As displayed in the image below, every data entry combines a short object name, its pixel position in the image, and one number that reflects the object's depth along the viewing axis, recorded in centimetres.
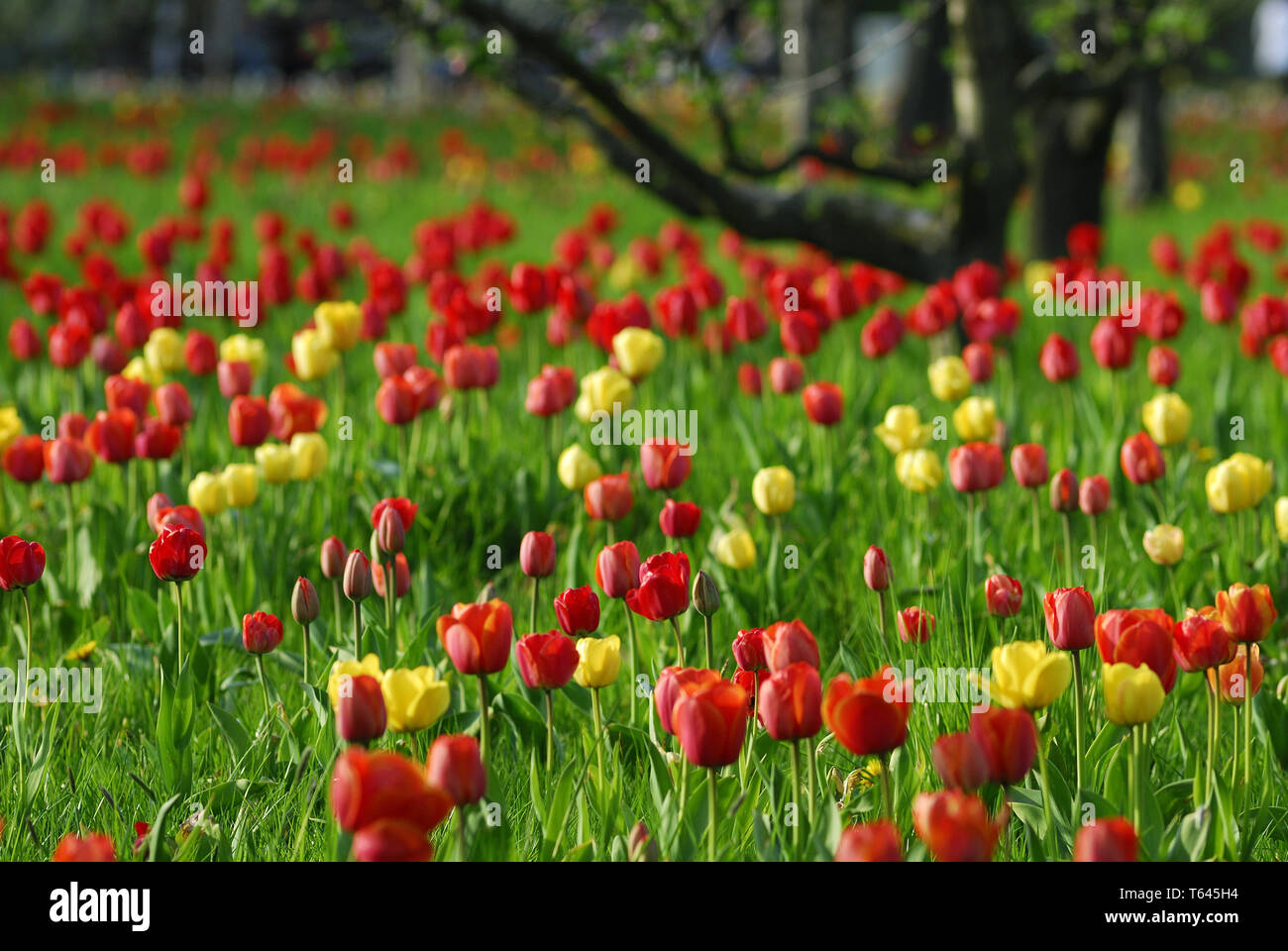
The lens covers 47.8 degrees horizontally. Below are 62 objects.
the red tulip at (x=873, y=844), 152
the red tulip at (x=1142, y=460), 318
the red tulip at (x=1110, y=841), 158
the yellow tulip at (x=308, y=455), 340
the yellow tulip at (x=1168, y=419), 351
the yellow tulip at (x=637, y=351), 392
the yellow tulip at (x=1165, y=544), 288
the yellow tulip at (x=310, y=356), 411
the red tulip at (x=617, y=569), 246
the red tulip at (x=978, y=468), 309
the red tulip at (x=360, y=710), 183
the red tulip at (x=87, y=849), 163
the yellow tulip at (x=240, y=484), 315
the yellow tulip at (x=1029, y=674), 194
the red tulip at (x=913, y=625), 247
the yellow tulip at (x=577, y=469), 327
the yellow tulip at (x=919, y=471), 327
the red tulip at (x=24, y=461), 328
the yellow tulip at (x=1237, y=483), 303
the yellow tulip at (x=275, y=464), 330
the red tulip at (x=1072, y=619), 211
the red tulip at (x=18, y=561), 249
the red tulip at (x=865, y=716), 171
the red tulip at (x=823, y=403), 362
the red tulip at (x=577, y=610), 230
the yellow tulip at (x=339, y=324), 425
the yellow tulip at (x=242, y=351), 418
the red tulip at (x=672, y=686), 188
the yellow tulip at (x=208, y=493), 316
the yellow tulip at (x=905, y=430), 345
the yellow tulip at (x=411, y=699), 195
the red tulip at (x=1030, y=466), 312
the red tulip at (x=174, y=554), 246
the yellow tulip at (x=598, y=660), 221
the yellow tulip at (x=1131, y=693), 193
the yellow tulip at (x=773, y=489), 311
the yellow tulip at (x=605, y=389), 371
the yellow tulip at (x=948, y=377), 400
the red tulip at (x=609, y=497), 296
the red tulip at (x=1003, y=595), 251
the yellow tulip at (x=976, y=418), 356
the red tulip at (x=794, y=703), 181
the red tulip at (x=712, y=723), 178
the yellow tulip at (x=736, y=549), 294
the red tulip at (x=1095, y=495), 303
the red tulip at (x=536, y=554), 259
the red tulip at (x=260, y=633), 241
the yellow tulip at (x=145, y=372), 402
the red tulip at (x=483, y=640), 202
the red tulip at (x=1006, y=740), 173
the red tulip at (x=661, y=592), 229
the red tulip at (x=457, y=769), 167
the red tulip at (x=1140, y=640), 196
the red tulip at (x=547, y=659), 208
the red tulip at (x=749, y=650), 222
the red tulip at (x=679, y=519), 284
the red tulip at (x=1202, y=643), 209
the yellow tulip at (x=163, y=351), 425
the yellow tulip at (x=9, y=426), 354
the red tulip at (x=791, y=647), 196
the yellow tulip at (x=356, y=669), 206
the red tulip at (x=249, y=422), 336
